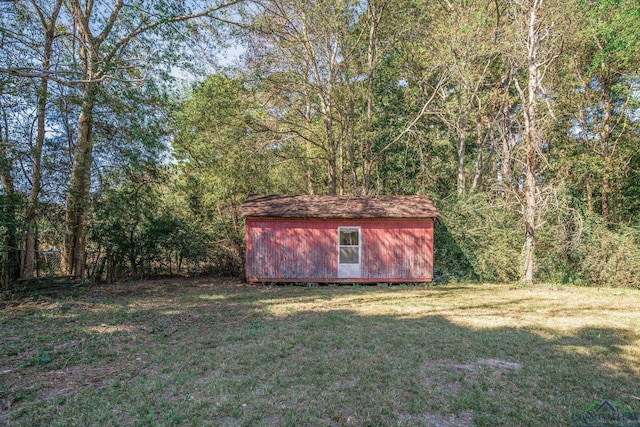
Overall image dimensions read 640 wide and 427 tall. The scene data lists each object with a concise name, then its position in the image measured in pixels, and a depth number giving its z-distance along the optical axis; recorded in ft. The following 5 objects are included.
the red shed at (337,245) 36.19
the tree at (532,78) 34.58
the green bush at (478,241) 39.06
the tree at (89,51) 28.93
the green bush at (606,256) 36.24
